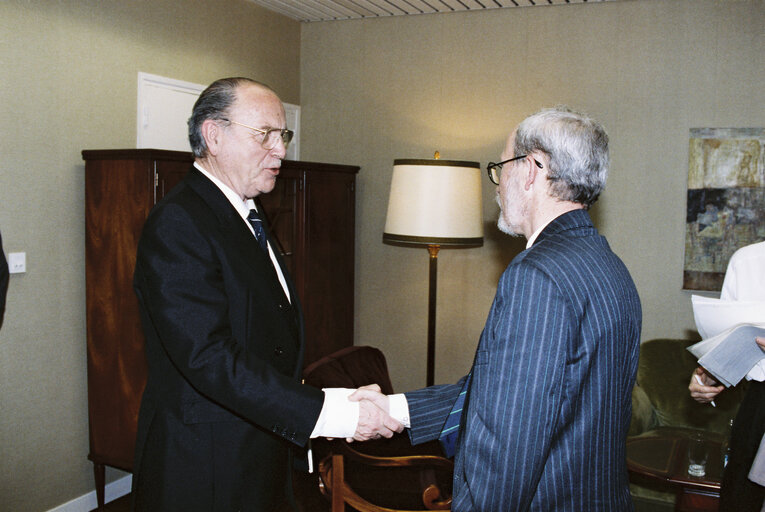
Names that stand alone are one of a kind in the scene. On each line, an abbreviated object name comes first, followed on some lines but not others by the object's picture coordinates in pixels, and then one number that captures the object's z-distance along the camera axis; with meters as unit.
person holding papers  2.05
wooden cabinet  3.36
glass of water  2.90
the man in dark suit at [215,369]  1.77
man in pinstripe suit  1.33
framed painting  4.00
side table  2.85
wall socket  3.25
